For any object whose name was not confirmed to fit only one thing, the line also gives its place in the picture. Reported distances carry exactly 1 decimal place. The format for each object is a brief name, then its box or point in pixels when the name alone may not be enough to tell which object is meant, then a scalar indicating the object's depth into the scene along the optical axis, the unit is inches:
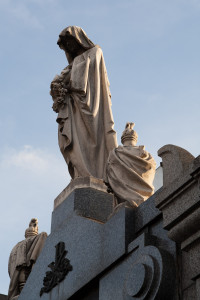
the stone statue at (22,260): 562.6
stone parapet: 311.0
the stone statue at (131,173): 409.0
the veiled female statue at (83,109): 500.4
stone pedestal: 328.8
